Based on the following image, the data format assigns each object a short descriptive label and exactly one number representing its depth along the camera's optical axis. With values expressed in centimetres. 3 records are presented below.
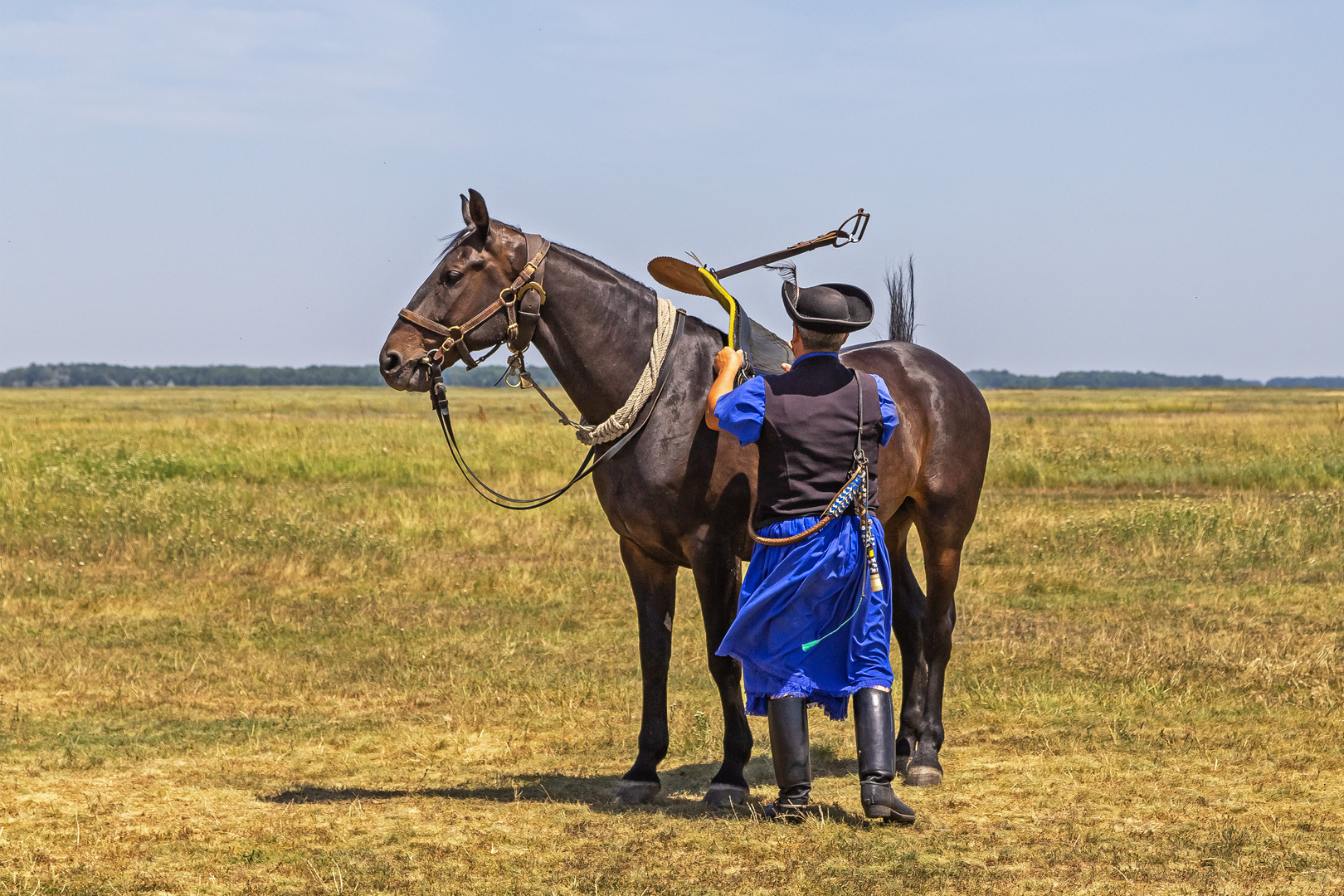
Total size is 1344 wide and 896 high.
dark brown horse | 1102
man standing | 1009
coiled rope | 1107
